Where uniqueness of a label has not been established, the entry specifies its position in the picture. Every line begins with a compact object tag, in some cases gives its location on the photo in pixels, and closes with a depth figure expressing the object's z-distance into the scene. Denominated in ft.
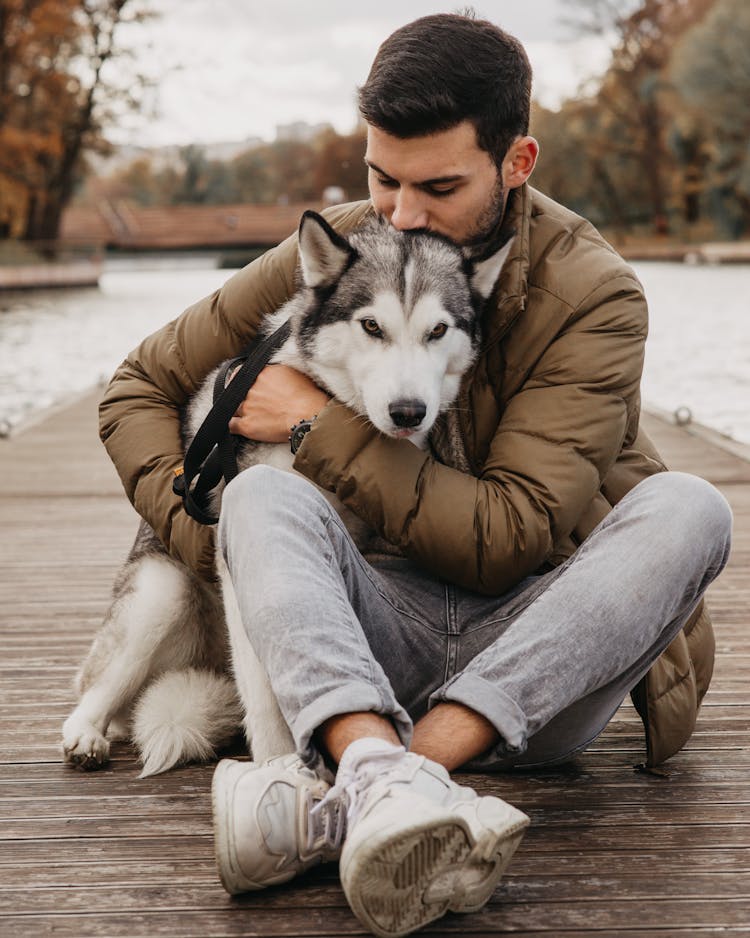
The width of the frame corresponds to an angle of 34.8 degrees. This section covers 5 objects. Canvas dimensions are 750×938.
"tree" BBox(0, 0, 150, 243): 111.24
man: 6.77
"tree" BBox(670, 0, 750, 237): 148.05
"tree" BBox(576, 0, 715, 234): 187.93
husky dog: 9.13
